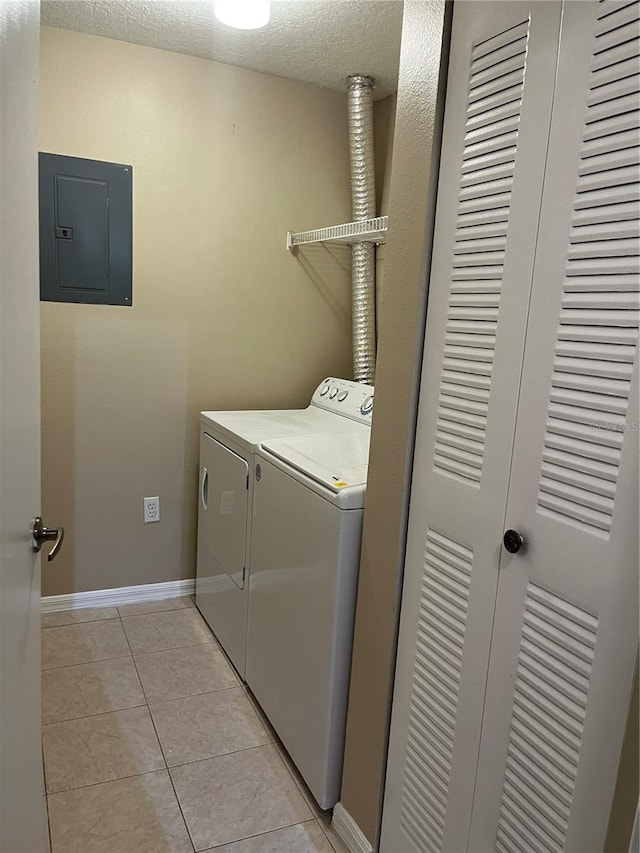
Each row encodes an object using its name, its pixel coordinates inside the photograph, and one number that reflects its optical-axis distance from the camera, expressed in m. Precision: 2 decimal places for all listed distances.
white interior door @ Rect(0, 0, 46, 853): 0.86
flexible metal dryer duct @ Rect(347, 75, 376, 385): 2.75
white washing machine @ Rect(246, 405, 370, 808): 1.66
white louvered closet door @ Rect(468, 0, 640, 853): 0.94
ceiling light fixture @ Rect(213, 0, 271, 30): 2.01
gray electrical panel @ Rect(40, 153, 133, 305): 2.49
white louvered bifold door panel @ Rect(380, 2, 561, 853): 1.10
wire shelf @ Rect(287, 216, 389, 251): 2.36
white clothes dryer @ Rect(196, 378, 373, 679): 2.32
